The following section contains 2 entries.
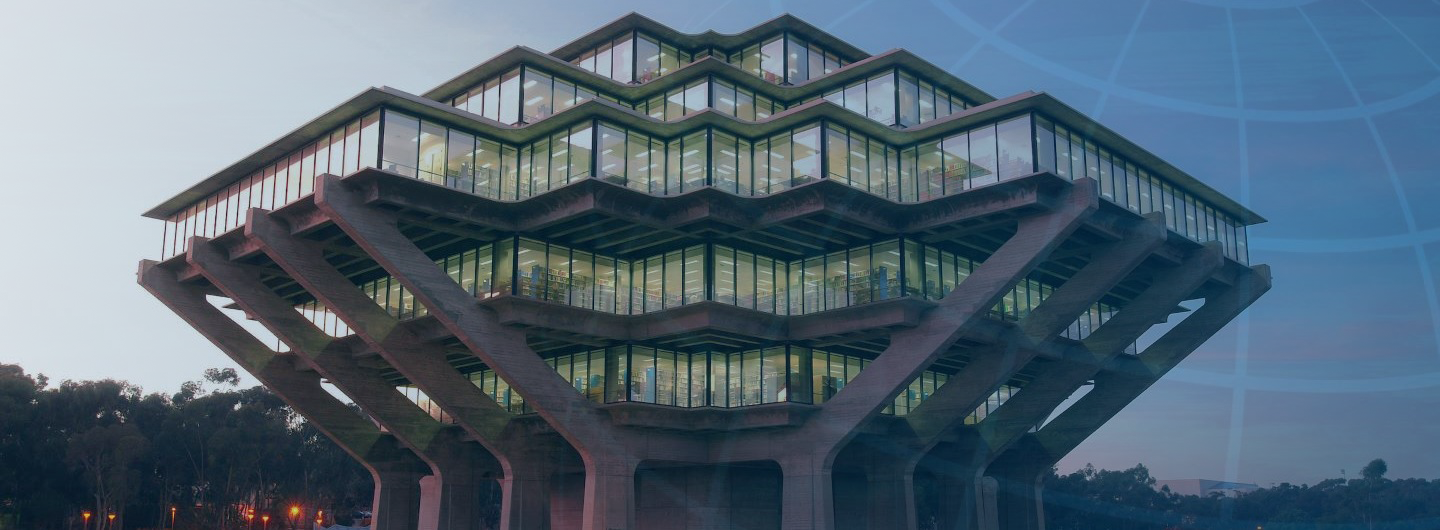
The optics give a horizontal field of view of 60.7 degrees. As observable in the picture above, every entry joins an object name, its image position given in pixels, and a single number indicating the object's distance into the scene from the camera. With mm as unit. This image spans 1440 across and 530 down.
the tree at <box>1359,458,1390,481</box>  146125
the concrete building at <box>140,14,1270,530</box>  46344
